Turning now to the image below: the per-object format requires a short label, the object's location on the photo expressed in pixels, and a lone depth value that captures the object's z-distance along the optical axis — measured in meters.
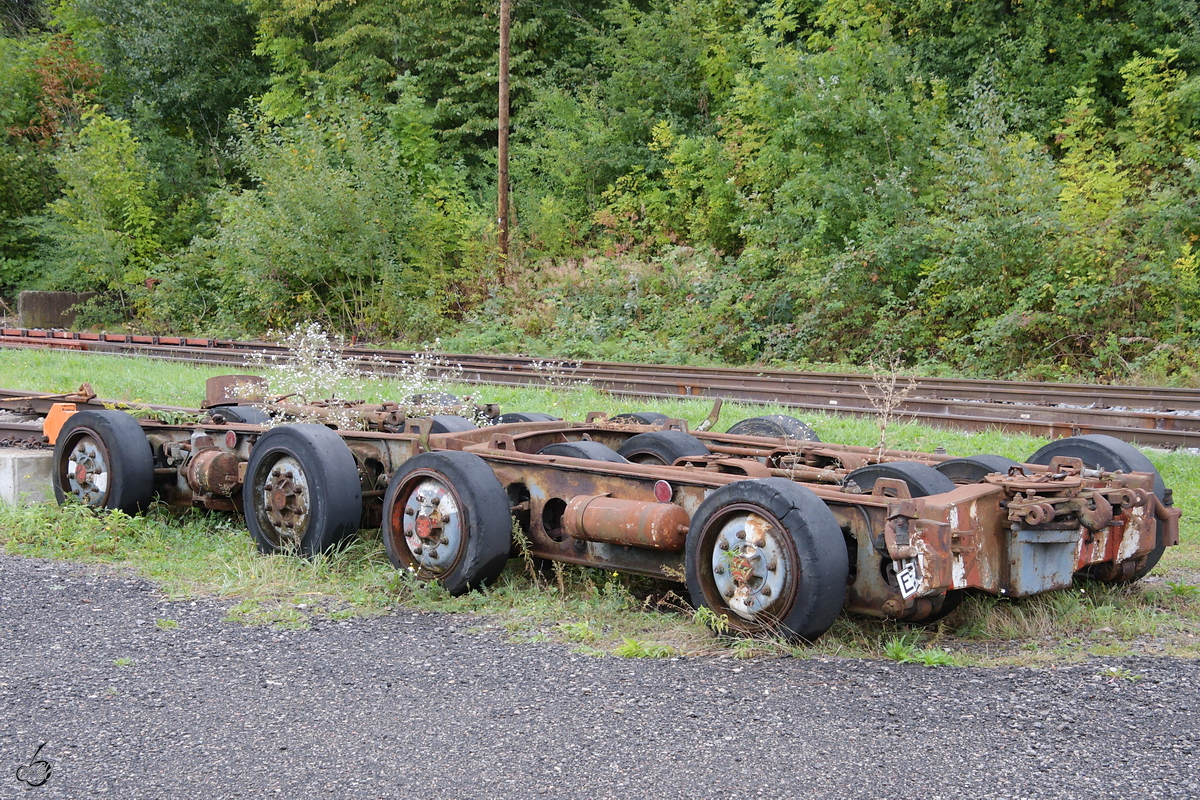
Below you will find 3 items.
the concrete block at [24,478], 8.03
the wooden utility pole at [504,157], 25.39
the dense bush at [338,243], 25.42
